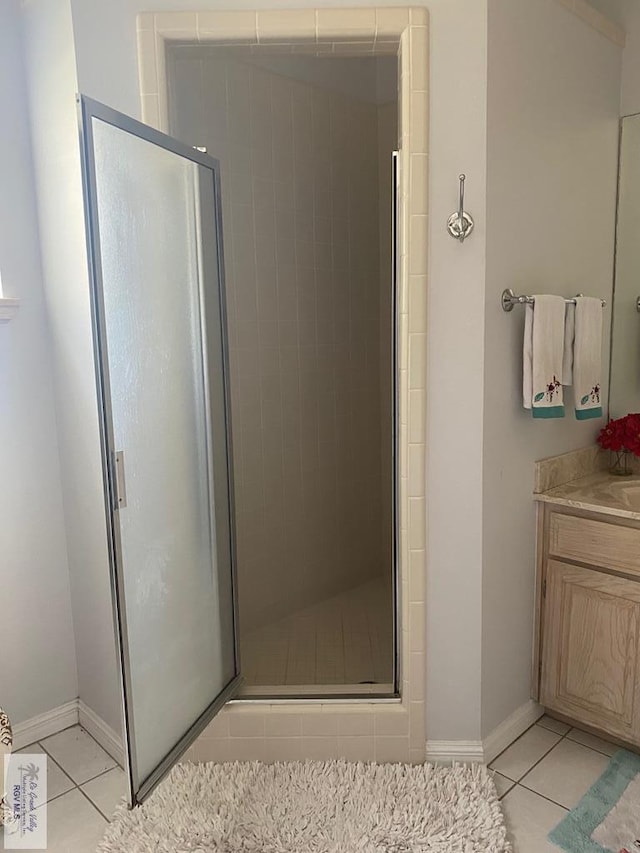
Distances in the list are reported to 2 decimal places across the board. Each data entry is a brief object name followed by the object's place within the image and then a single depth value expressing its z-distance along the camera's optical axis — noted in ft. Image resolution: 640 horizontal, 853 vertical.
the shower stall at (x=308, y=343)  8.73
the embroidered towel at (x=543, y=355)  6.53
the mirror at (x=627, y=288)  7.77
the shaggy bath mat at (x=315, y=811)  5.80
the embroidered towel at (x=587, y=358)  6.98
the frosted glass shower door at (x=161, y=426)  4.99
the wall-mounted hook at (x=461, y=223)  6.07
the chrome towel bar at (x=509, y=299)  6.46
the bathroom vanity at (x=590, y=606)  6.64
